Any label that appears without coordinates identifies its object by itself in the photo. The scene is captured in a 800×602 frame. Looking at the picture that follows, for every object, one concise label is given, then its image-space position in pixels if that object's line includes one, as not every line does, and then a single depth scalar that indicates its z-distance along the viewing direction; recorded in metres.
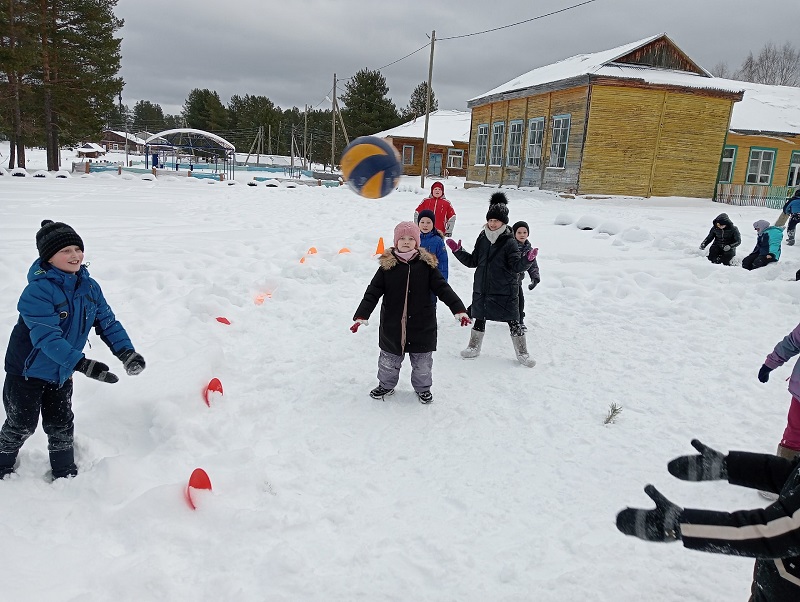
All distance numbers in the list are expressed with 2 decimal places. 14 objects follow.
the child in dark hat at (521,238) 6.37
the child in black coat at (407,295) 4.89
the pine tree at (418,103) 62.92
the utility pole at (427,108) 28.52
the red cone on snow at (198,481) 3.33
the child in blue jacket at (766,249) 10.47
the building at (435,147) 44.40
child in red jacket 8.50
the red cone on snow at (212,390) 4.61
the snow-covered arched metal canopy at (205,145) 36.93
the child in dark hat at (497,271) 5.86
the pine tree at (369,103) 50.69
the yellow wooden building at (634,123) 21.12
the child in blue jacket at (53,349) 3.23
